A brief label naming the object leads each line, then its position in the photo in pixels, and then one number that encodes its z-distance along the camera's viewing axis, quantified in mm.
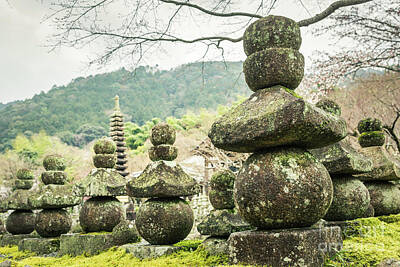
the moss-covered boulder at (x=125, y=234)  5504
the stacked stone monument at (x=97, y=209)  6098
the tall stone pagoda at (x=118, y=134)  24395
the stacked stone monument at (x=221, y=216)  4246
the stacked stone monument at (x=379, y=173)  5645
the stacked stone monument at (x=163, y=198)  4586
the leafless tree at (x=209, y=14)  6902
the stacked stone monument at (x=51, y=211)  6984
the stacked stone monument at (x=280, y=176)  2857
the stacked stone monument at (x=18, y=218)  8383
